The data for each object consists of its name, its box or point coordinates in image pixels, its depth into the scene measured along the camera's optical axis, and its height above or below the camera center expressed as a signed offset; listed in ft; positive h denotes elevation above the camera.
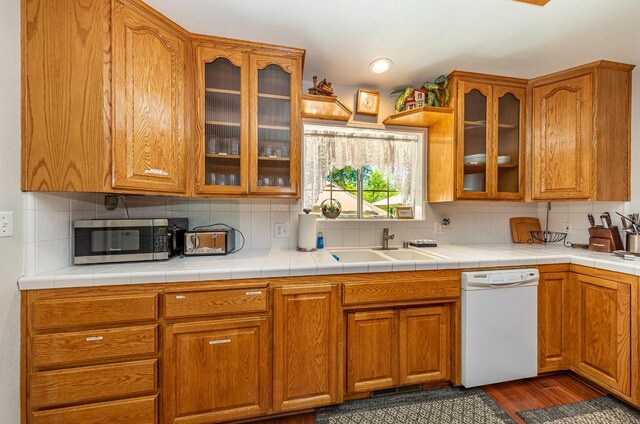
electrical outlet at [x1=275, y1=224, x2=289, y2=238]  6.86 -0.57
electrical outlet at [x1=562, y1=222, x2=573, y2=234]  7.51 -0.54
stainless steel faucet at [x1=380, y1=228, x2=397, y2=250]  7.17 -0.81
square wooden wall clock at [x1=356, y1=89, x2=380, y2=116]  7.05 +3.01
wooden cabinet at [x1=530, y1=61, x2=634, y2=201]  6.16 +1.94
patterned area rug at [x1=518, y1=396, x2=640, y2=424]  4.83 -4.01
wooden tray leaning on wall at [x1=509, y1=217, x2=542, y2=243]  8.04 -0.59
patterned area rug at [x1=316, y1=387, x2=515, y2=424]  4.83 -4.00
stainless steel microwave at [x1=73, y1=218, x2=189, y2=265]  4.63 -0.60
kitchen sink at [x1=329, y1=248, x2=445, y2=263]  6.78 -1.23
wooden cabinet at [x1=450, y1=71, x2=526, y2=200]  6.65 +2.00
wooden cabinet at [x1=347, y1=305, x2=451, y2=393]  5.17 -2.90
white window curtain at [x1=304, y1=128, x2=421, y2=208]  7.28 +1.64
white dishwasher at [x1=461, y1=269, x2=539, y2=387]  5.43 -2.55
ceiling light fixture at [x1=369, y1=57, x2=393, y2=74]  6.13 +3.56
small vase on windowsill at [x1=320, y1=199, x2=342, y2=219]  7.11 -0.05
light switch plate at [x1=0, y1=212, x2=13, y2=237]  3.72 -0.24
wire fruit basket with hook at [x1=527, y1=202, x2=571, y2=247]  7.75 -0.83
